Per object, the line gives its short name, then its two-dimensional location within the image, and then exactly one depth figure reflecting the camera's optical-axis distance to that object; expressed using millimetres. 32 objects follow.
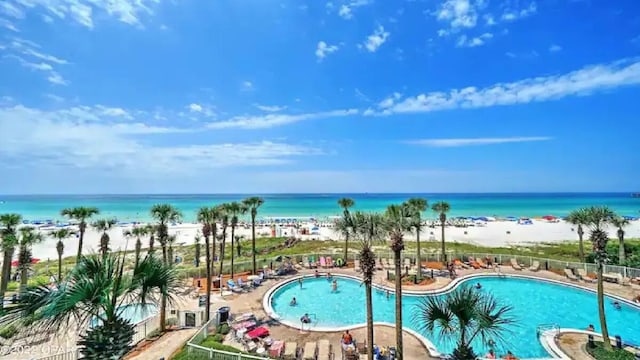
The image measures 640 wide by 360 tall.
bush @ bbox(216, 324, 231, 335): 15340
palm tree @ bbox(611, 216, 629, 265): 22912
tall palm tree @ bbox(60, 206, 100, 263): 22891
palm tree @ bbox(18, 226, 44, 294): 19047
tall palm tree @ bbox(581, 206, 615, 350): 13750
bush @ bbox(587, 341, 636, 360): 11995
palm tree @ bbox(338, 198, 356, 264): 29427
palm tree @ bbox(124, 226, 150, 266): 26047
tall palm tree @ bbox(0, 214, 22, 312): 17208
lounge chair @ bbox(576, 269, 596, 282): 22823
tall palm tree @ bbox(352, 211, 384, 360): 11914
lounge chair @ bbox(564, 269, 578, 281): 23075
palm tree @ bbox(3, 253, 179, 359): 4926
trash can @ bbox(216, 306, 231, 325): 16094
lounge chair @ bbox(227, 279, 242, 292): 22183
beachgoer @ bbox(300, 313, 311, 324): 16777
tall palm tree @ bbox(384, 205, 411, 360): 12023
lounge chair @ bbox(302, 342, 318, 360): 13000
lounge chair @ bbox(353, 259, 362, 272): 27231
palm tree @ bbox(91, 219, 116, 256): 23444
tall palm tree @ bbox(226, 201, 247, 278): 23719
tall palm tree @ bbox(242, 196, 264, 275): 25625
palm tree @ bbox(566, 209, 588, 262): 14688
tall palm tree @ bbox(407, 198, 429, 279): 23641
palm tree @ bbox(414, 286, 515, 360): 8602
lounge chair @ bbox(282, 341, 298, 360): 13133
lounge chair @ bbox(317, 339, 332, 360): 13149
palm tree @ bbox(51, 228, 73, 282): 23484
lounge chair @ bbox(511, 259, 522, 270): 26212
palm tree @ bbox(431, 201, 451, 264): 27933
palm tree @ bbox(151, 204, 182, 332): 18691
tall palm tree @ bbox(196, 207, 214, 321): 19000
